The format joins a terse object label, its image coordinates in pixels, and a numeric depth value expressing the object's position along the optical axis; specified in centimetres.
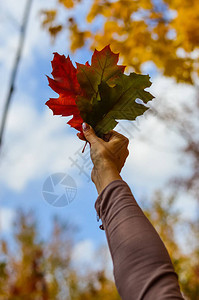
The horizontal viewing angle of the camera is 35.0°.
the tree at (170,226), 624
